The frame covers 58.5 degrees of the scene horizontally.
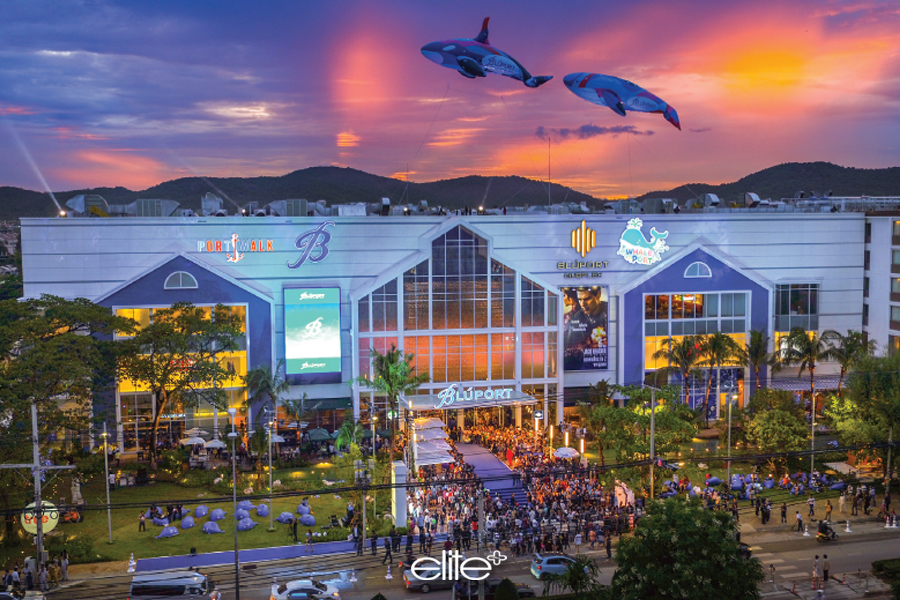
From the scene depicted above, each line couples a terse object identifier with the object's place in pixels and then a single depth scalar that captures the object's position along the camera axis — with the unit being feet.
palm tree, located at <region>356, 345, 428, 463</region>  175.42
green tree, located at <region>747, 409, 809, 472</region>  165.17
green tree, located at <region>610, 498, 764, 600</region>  88.69
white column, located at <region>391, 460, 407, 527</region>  146.61
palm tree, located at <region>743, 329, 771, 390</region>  209.56
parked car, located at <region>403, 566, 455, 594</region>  121.08
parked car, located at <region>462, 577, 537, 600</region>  118.01
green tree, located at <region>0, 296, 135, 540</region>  140.97
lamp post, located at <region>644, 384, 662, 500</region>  132.75
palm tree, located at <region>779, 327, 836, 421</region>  203.92
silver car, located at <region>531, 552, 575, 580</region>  125.18
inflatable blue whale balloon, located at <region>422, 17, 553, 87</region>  172.65
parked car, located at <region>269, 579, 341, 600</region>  115.34
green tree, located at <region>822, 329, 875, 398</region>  196.54
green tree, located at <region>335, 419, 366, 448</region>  176.65
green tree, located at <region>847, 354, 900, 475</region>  158.40
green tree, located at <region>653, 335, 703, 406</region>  205.98
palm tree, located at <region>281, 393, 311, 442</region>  193.47
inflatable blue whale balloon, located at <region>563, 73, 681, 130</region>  181.98
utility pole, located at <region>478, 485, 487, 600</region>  130.86
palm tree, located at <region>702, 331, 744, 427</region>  203.72
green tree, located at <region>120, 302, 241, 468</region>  174.70
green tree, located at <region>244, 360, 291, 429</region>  188.85
